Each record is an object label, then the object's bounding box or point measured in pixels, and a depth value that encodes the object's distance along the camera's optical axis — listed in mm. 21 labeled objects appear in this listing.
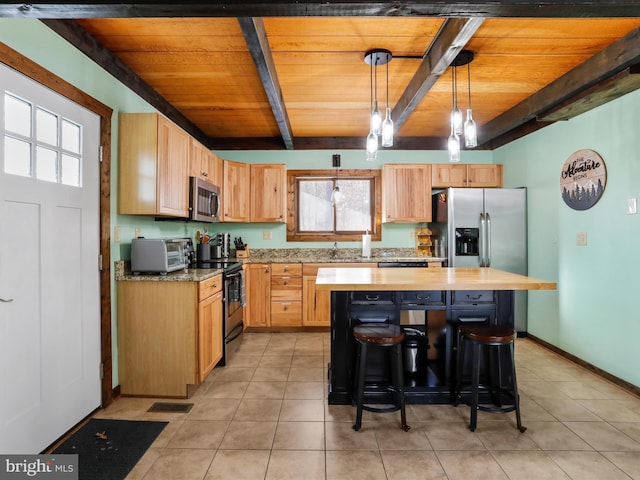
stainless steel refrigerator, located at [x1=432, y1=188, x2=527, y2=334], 4109
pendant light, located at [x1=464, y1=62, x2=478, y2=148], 2369
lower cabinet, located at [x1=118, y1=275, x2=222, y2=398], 2627
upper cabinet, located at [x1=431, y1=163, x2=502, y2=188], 4633
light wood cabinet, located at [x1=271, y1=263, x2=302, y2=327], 4301
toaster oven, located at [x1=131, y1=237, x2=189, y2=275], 2689
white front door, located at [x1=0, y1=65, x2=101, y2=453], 1748
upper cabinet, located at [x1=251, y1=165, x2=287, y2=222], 4574
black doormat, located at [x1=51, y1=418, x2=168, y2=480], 1822
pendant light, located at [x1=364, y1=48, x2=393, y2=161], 2370
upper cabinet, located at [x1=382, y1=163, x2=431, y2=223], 4602
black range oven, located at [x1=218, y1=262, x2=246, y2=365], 3266
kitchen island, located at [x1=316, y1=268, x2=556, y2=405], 2469
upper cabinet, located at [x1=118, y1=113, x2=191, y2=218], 2668
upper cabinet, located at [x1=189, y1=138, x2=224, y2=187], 3369
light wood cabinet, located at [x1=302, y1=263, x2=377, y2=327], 4312
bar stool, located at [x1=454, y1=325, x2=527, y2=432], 2162
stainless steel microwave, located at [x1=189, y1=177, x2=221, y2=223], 3281
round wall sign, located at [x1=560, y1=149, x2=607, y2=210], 3031
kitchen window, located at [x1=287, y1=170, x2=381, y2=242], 4898
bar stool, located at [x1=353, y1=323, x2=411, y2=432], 2139
